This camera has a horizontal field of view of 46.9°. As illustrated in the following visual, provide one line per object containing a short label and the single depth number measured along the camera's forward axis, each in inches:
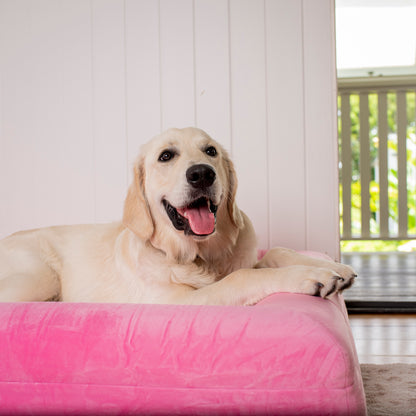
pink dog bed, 43.4
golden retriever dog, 59.4
